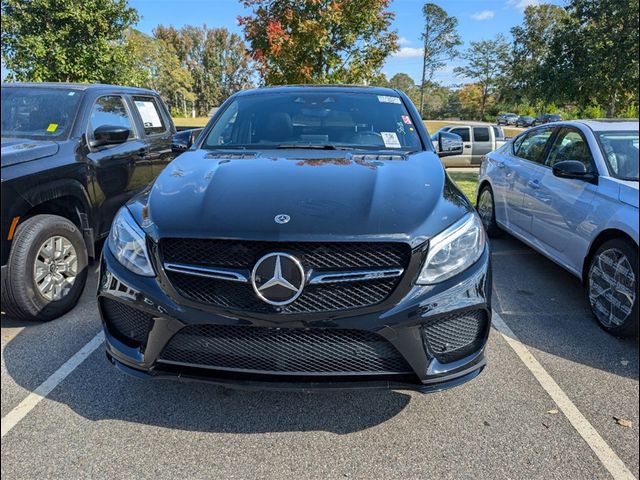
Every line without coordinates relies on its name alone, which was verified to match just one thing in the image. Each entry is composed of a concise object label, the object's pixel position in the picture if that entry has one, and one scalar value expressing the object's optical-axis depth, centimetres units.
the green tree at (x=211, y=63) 6008
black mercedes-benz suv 199
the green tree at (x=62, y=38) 934
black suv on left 318
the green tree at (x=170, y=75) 4222
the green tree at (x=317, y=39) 1047
